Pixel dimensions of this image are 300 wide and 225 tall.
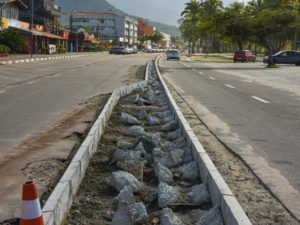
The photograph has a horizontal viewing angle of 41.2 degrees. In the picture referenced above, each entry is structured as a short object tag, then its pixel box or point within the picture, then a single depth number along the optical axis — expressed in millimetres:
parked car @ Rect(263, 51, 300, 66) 38850
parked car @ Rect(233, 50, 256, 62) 45592
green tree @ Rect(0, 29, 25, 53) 43220
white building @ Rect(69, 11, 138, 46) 134228
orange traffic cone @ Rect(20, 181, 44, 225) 2592
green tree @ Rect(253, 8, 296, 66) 35372
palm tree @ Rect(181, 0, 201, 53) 92482
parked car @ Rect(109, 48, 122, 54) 69831
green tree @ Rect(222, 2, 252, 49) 38326
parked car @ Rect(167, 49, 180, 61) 50086
